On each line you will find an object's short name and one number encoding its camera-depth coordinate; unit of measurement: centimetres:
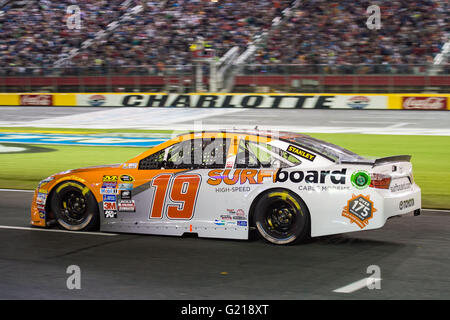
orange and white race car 741
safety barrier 2690
